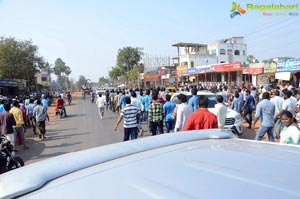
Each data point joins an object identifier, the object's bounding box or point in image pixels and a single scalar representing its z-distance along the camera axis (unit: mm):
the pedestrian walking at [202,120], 5219
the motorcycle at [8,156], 5758
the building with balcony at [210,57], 37750
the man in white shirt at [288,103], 8414
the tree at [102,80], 141875
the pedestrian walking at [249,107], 12000
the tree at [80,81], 112750
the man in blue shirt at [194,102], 9523
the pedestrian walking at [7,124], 8258
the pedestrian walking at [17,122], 9180
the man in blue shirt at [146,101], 12134
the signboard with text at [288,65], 22112
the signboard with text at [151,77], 52062
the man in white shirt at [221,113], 7211
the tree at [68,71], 121250
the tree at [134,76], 65188
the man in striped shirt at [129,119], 7688
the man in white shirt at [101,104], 17312
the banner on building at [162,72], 51562
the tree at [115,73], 82125
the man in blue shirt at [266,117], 7391
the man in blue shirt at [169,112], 8688
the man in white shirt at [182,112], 6765
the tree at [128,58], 76062
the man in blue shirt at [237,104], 12719
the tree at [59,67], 118438
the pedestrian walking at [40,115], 11125
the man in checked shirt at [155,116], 8797
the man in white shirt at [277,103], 9077
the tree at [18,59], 38000
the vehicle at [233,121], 9648
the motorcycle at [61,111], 20203
